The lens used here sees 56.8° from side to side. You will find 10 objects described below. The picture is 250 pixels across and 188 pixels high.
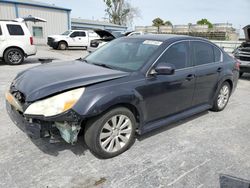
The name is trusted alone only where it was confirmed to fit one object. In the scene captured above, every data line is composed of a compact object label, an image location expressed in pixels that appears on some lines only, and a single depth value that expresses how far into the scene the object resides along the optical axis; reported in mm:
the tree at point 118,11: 48656
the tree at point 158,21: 63694
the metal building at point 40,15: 20906
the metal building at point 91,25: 30969
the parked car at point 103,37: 12141
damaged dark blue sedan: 2629
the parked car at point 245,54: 8383
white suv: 9781
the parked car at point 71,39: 18625
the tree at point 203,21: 60622
